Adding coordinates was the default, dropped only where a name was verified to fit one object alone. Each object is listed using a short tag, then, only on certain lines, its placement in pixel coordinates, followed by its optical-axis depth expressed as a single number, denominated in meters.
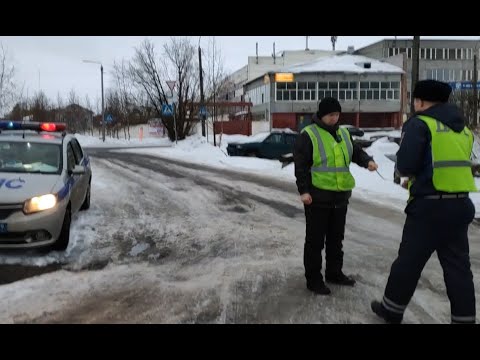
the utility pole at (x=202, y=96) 30.83
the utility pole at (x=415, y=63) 12.37
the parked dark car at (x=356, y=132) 38.71
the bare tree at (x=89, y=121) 70.51
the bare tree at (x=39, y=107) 35.03
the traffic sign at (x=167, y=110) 30.58
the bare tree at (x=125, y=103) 49.00
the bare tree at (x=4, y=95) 22.45
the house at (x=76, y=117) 62.91
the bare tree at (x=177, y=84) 40.41
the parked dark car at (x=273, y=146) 21.31
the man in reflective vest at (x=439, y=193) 3.70
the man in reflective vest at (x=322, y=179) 4.70
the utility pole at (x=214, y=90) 36.48
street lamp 46.13
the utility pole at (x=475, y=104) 30.02
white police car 5.82
